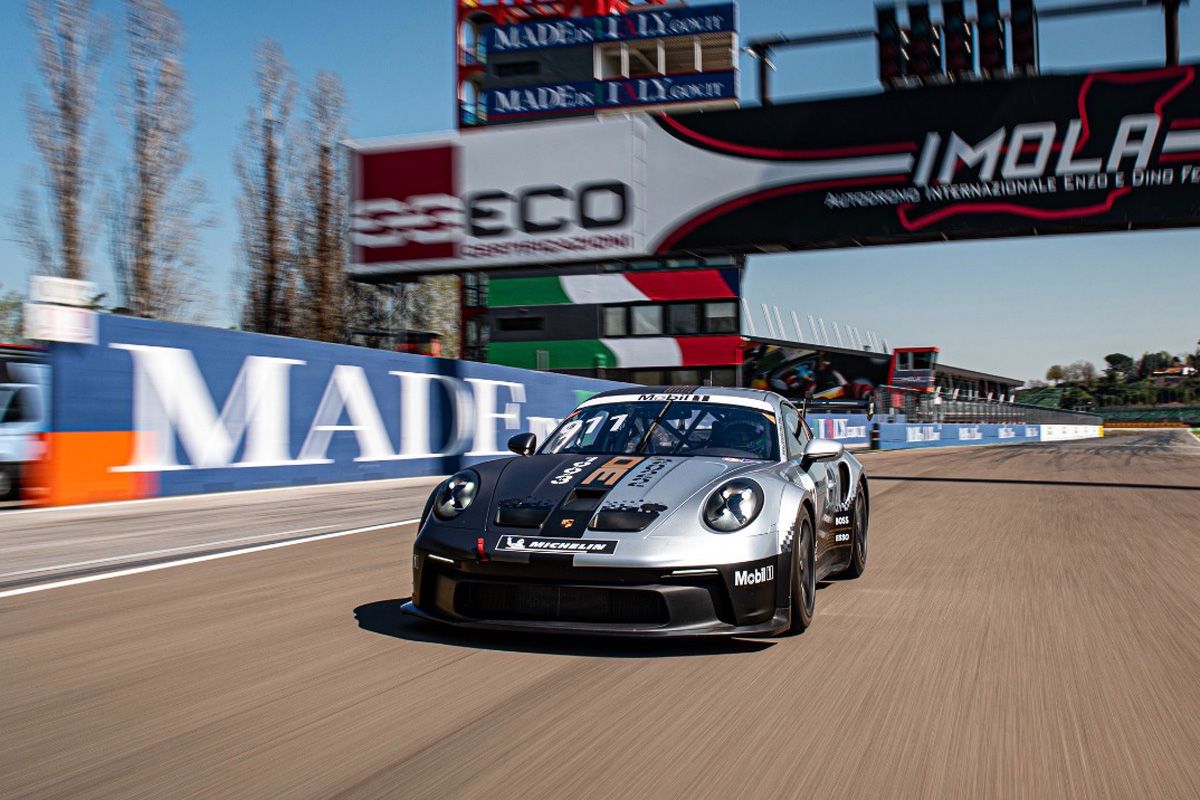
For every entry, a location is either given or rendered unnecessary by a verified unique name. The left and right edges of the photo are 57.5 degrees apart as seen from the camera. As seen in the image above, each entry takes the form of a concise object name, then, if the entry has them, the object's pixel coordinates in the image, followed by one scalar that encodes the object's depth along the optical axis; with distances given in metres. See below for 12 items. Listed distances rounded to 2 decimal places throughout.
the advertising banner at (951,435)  40.44
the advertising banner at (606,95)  34.59
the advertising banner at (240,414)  11.20
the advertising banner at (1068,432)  64.00
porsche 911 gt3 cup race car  4.13
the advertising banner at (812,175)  20.50
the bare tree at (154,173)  23.77
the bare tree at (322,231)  33.19
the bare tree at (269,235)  30.88
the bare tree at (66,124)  21.91
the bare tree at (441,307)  60.69
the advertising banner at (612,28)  34.94
